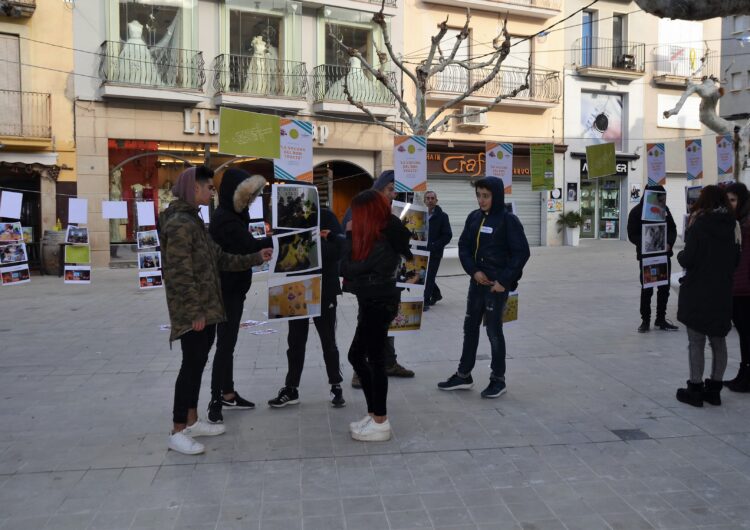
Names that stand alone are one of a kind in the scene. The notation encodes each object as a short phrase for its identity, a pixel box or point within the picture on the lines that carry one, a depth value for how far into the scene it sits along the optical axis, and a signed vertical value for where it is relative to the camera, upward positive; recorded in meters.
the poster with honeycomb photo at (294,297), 5.22 -0.51
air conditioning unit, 23.00 +3.63
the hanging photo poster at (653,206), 8.44 +0.28
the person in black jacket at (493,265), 5.53 -0.28
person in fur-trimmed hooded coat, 4.88 -0.11
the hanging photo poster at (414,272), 5.87 -0.36
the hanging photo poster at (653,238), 8.39 -0.11
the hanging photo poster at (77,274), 13.27 -0.83
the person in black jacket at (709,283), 5.11 -0.40
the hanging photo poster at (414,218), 6.08 +0.10
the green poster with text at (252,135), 5.67 +0.77
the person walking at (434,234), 10.42 -0.07
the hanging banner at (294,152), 5.54 +0.63
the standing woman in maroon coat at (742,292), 5.63 -0.51
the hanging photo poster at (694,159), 10.59 +1.07
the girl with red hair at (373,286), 4.50 -0.36
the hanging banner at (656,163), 9.19 +0.88
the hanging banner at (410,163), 6.94 +0.67
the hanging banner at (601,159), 9.20 +0.93
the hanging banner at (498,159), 8.74 +0.89
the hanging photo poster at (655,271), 8.33 -0.51
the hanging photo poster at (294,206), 5.18 +0.18
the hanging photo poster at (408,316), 5.93 -0.74
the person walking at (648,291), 8.45 -0.76
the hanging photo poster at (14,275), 12.46 -0.78
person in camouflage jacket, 4.31 -0.37
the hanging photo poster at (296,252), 5.18 -0.17
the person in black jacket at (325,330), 5.38 -0.78
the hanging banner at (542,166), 9.44 +0.86
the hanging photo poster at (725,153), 12.12 +1.31
